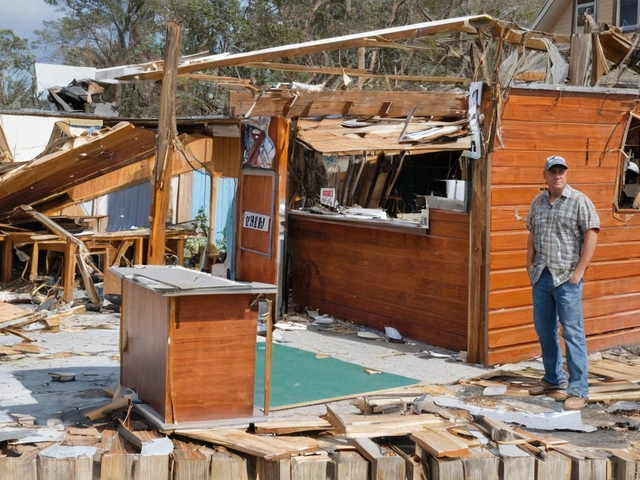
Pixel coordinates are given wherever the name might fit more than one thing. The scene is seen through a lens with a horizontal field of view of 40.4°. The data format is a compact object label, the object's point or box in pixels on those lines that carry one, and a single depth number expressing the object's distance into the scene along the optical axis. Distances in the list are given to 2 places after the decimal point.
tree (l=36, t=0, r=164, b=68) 37.69
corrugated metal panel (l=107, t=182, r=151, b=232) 15.20
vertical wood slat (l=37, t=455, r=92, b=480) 5.18
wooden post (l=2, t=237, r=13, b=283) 12.97
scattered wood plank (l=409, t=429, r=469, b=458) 5.50
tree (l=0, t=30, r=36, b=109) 36.00
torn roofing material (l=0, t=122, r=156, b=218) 12.06
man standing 7.50
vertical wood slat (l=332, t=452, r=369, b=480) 5.35
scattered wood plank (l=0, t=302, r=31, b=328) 10.29
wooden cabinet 5.82
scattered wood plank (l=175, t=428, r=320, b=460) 5.43
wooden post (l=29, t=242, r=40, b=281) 12.70
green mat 7.71
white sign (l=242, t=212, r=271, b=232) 10.93
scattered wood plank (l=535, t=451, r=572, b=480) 5.54
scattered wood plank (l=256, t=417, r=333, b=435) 6.04
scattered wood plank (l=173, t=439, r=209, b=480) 5.27
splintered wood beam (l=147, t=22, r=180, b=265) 7.84
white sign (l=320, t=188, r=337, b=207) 12.77
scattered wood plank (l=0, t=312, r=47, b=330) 10.06
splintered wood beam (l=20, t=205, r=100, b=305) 12.37
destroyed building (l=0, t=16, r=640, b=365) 9.16
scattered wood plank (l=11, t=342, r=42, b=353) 9.31
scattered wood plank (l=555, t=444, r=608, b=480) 5.56
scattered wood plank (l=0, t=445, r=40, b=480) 5.12
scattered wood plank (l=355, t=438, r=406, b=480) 5.38
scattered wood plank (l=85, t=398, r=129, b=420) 6.24
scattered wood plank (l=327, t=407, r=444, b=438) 5.93
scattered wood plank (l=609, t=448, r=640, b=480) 5.60
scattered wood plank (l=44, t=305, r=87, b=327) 10.68
